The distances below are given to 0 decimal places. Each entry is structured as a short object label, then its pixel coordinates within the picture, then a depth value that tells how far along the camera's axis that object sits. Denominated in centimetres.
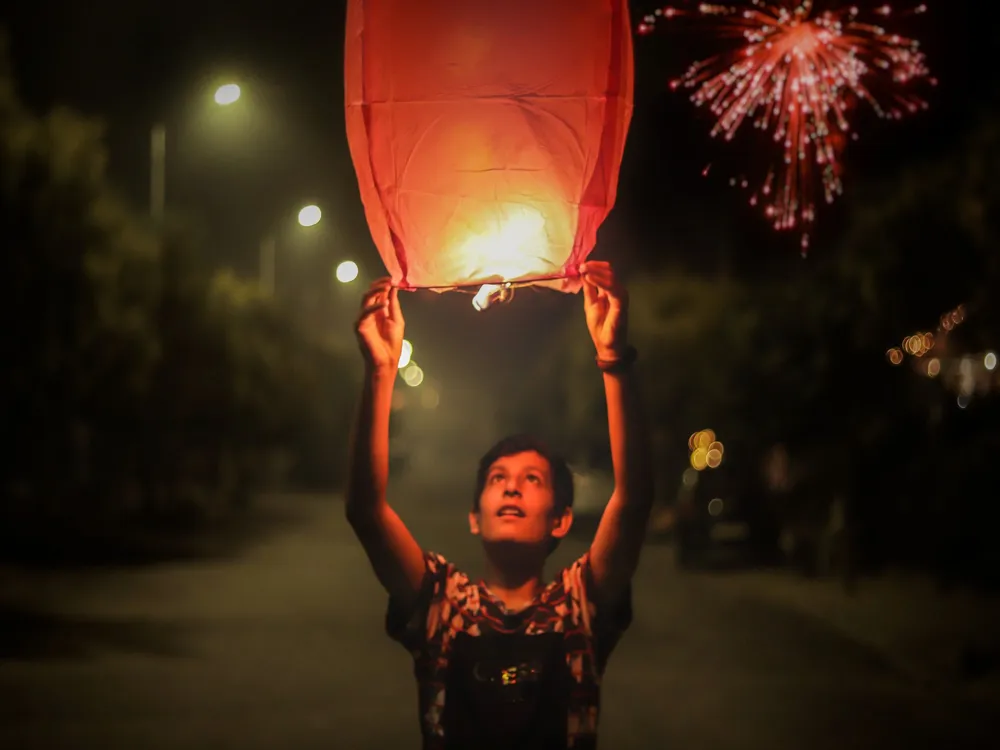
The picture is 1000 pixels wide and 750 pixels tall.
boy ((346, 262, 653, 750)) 416
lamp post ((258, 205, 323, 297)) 5075
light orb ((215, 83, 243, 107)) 1742
